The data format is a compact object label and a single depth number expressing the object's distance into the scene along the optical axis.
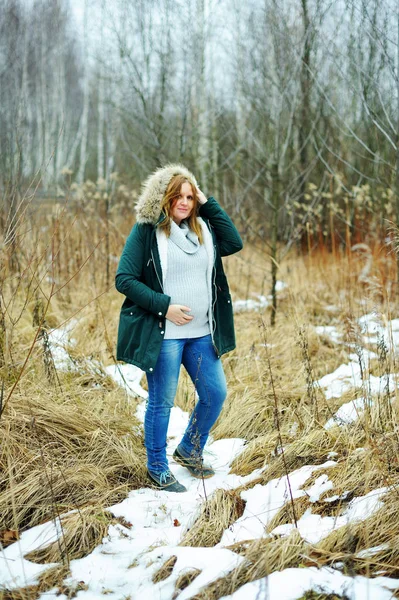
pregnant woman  2.64
